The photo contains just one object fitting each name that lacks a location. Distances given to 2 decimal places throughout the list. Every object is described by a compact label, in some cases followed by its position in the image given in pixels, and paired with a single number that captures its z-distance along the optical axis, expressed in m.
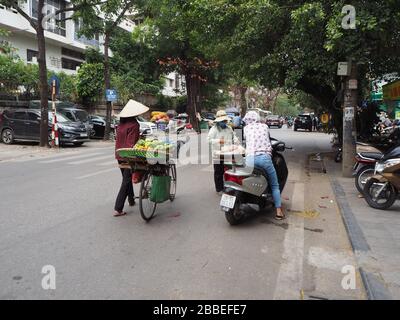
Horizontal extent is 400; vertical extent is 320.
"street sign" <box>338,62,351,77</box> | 10.09
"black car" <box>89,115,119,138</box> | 23.99
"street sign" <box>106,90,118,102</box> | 21.59
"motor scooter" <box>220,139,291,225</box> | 5.87
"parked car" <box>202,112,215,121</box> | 40.79
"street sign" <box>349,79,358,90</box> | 10.20
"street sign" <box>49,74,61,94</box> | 17.66
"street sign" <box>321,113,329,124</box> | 18.83
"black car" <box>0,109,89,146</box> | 18.92
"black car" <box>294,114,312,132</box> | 37.72
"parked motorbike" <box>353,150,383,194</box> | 8.03
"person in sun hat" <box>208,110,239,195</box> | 7.92
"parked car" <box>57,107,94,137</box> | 21.48
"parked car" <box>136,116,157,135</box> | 23.94
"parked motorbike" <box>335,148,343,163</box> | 13.68
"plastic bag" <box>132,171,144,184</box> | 6.34
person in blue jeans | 6.18
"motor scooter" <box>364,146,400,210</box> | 6.91
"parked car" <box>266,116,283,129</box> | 44.16
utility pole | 10.34
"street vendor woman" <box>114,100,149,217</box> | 6.41
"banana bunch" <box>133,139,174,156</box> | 5.95
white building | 28.00
